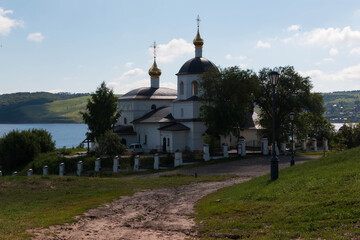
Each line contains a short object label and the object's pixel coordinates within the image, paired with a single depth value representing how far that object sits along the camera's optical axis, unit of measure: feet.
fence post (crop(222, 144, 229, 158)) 123.54
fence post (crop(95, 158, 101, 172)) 123.88
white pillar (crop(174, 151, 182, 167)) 117.29
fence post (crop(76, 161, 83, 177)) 124.50
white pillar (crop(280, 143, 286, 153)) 133.52
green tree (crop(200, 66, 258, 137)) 127.75
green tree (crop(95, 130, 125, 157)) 133.59
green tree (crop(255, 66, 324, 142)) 132.05
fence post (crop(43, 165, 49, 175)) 126.46
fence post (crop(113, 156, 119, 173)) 118.62
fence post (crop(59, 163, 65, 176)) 127.75
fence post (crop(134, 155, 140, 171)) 117.60
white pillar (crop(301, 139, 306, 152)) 141.82
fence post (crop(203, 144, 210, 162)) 120.49
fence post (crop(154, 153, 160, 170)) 116.26
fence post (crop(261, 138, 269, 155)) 127.03
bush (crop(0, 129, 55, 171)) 150.41
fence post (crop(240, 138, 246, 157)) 124.81
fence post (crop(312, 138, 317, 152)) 142.41
